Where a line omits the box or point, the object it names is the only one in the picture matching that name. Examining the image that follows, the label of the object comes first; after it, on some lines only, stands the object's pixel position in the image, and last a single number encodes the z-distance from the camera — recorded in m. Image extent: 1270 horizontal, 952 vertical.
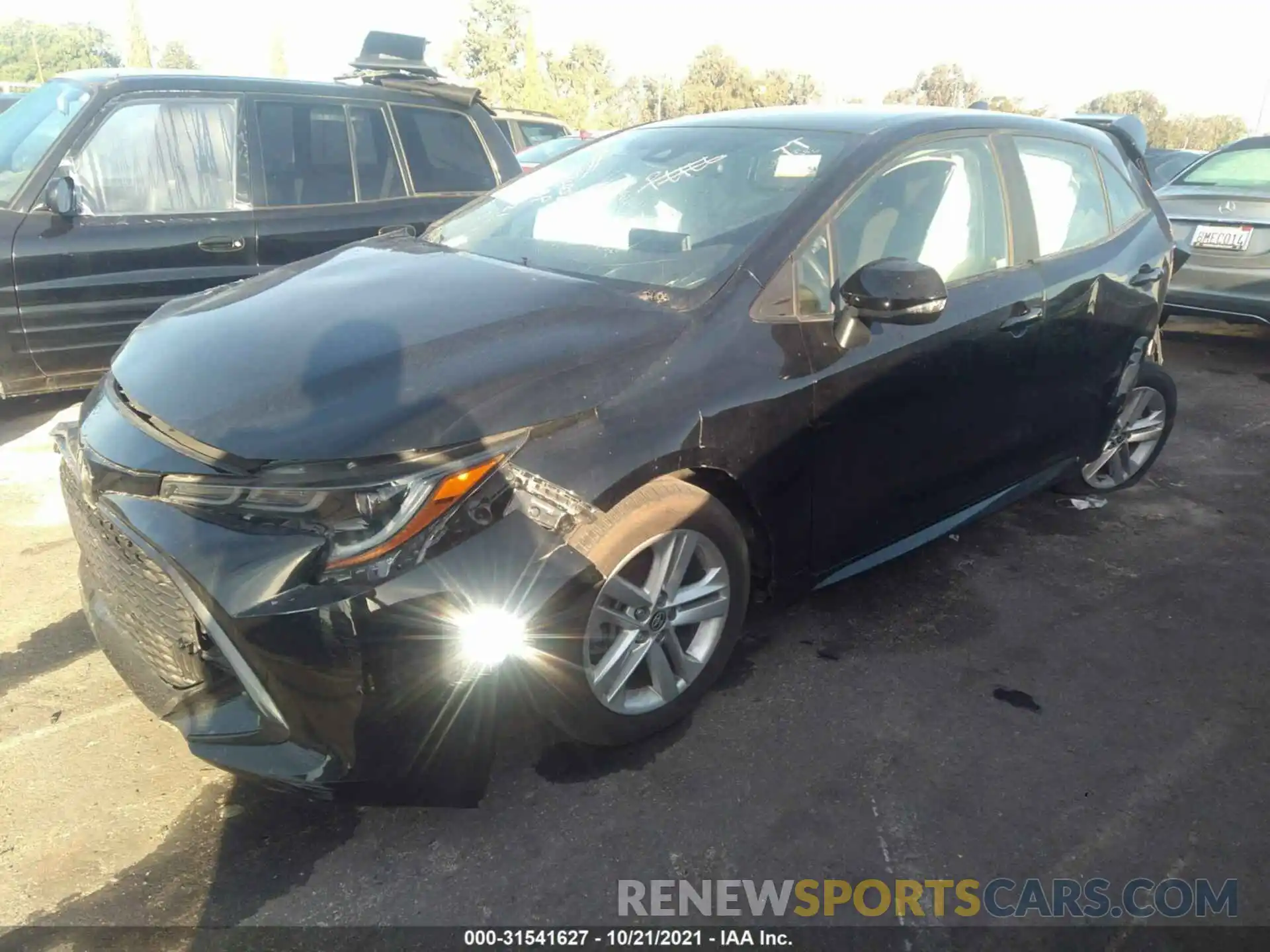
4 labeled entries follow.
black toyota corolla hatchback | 1.95
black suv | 4.41
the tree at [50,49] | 59.91
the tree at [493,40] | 51.41
